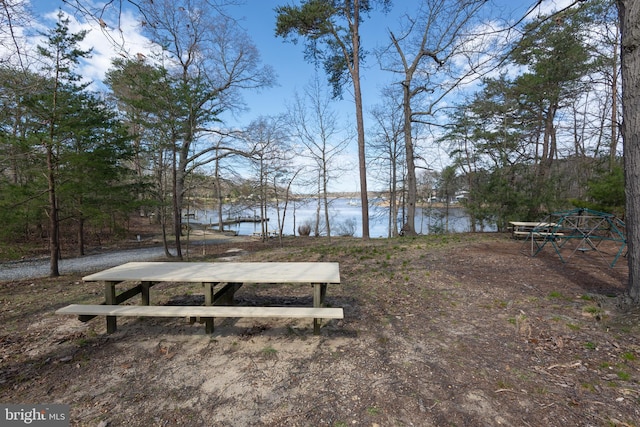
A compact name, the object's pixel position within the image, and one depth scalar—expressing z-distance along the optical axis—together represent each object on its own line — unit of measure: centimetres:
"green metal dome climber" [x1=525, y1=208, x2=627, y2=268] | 473
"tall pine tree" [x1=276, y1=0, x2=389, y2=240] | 912
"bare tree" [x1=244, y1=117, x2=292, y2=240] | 1298
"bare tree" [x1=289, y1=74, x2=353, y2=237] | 1417
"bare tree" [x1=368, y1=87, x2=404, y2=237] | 1642
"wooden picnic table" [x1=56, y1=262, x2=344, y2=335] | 249
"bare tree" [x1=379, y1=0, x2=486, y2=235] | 998
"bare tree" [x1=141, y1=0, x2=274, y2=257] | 736
